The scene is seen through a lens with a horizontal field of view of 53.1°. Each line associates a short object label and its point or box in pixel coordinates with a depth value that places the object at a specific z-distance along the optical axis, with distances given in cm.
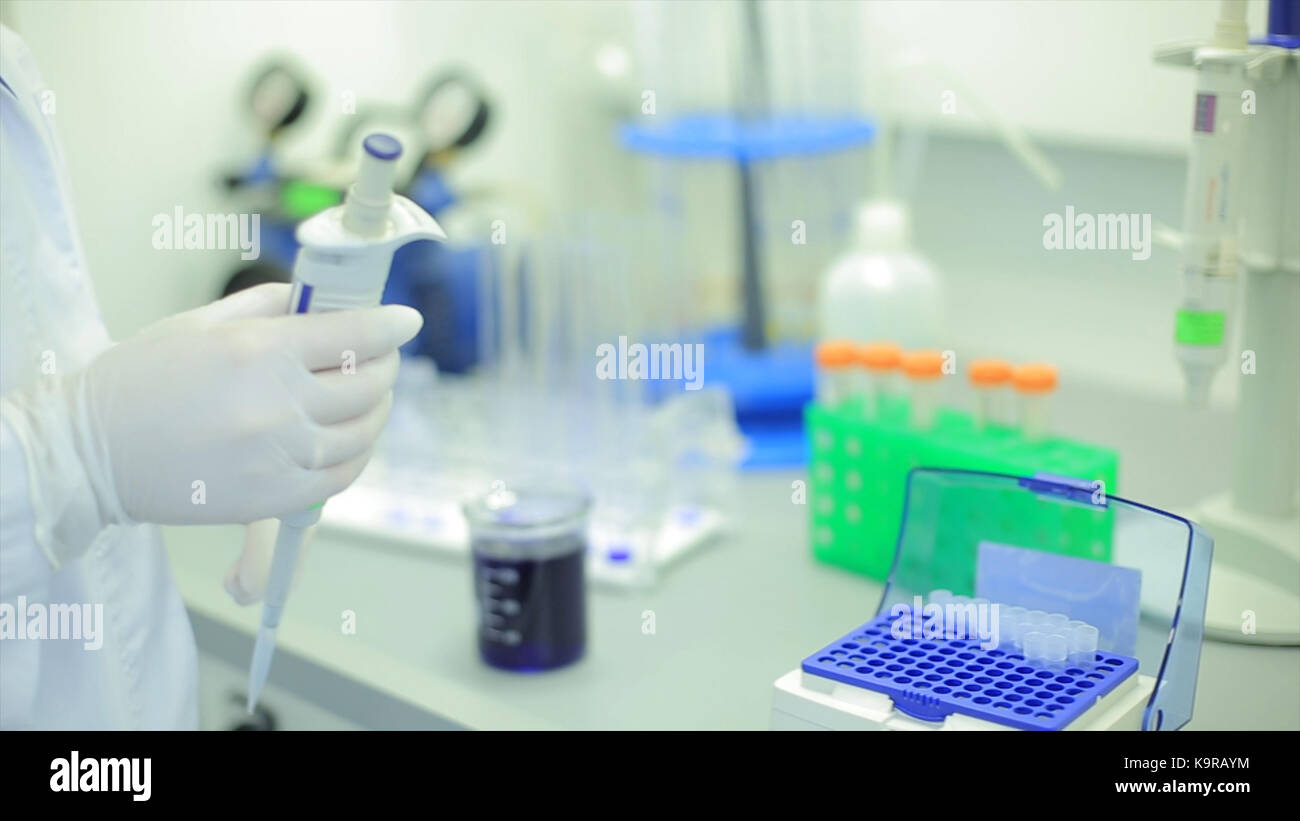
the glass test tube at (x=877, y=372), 120
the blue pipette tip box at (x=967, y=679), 75
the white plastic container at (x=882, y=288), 148
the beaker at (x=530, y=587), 110
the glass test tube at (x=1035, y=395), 110
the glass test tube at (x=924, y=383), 117
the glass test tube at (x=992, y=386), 112
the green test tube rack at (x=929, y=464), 92
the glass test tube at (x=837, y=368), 123
